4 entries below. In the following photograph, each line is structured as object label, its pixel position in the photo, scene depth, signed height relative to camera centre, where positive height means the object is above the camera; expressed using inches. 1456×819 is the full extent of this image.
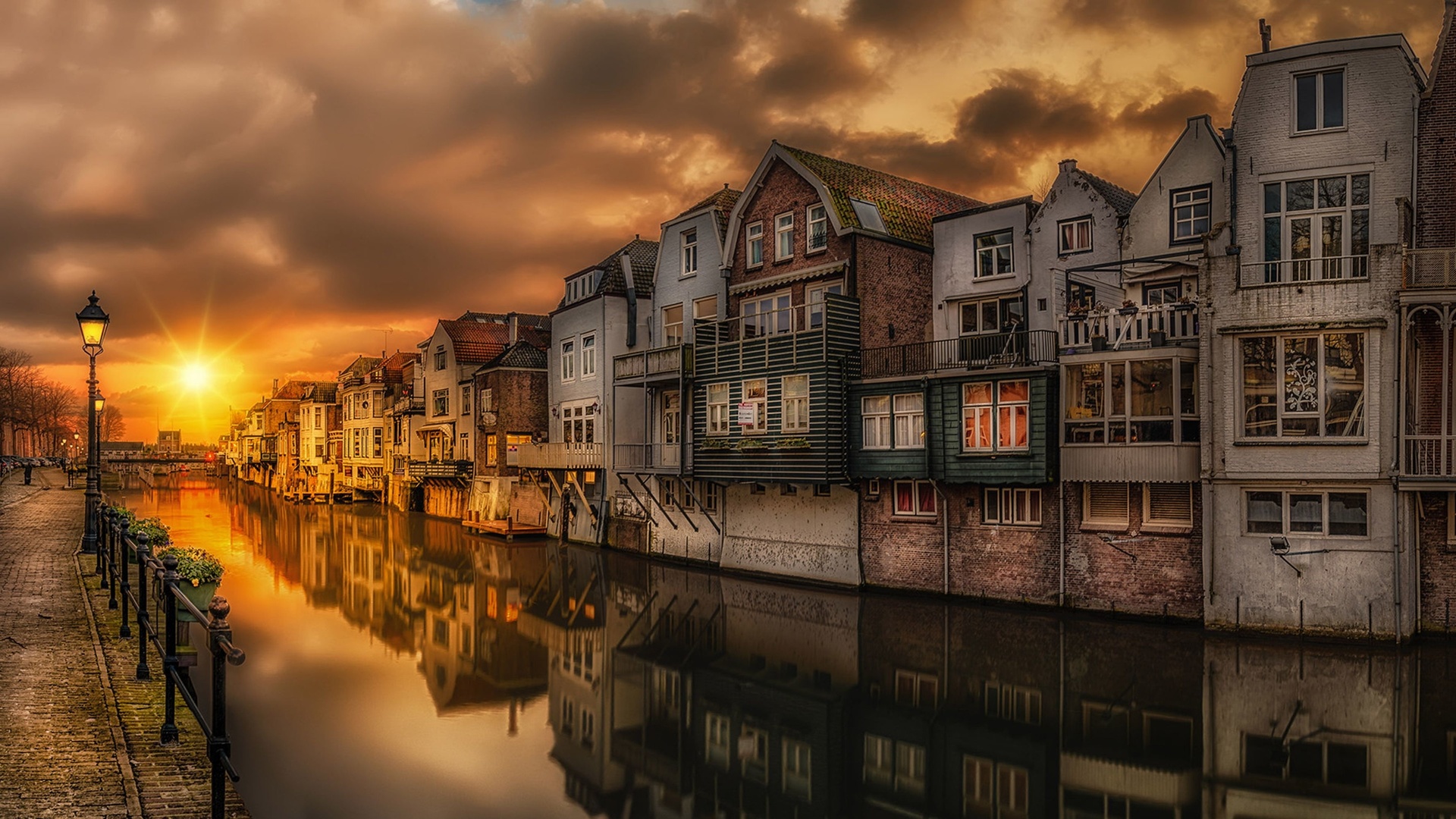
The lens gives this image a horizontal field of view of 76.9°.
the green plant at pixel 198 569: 699.4 -105.1
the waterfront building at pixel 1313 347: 809.5 +81.2
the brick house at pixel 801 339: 1150.5 +126.1
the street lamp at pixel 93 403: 816.9 +33.7
